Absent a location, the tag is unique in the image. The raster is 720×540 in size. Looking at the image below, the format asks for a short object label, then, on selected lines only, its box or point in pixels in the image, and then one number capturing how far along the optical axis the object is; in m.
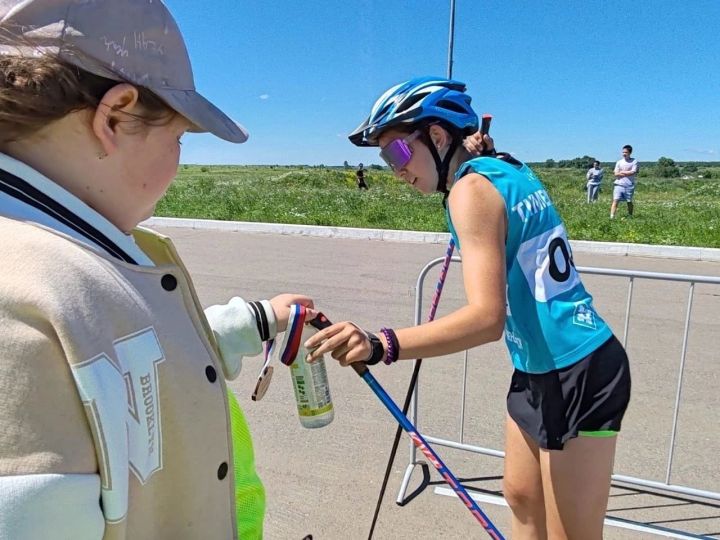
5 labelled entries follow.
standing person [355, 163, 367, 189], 29.91
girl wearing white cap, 0.71
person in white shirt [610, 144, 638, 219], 14.80
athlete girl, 1.76
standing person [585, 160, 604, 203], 19.85
